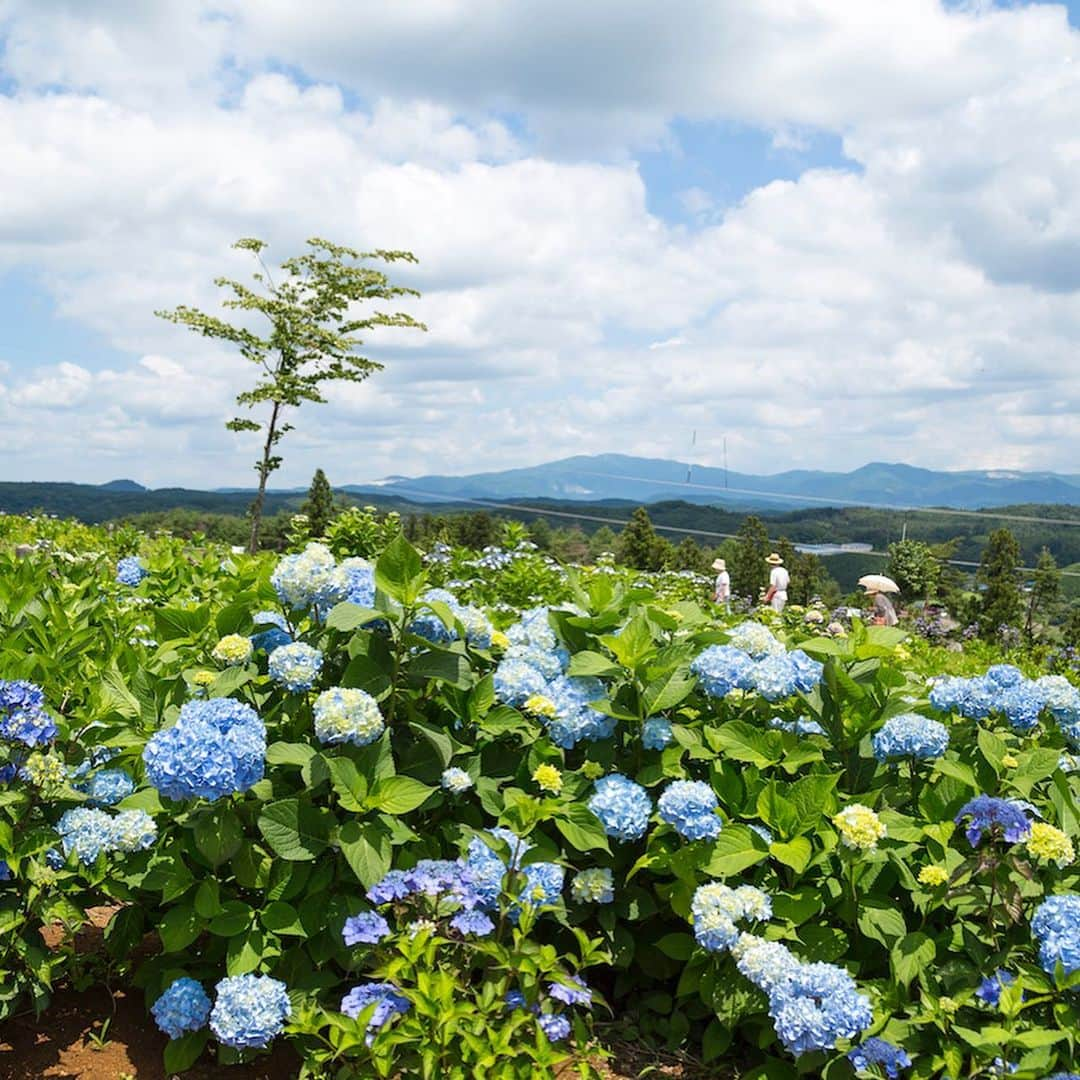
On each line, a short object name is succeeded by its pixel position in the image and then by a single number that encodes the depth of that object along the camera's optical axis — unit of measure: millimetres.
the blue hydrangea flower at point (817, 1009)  1984
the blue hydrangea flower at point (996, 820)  2080
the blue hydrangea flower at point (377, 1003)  1905
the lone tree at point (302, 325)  16219
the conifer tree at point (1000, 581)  37438
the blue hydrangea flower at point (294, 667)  2250
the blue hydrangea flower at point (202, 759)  1968
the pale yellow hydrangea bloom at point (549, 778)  2174
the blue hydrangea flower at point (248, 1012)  1997
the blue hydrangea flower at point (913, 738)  2447
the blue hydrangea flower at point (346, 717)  2111
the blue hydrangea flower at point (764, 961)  2049
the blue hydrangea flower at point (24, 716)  2133
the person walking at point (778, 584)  13484
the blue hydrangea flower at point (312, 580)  2365
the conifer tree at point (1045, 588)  41441
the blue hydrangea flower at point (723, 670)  2523
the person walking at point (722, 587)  13426
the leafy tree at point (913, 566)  26922
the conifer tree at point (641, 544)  36219
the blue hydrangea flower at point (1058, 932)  1969
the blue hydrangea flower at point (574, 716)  2480
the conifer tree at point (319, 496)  35469
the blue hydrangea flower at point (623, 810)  2305
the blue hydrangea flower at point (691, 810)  2236
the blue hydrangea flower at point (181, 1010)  2129
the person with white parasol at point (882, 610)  11562
